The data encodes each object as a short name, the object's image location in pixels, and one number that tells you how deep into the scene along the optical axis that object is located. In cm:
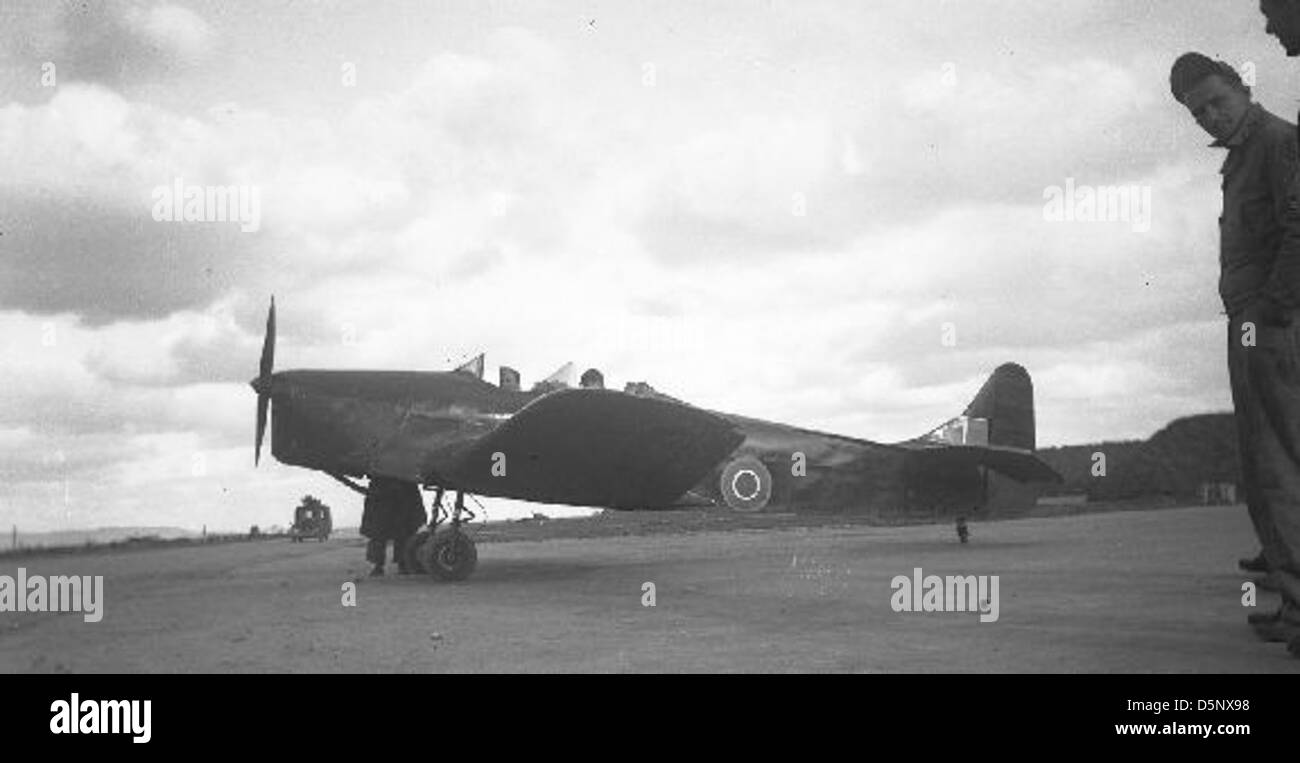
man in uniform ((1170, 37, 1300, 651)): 380
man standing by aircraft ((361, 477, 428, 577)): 1127
